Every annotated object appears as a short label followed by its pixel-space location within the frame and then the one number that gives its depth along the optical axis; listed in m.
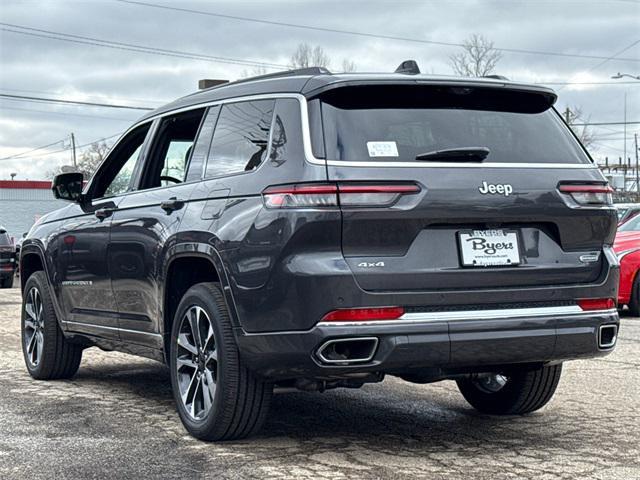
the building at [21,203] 65.88
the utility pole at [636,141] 81.74
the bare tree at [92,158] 95.83
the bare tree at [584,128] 59.28
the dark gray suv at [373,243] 5.00
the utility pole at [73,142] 94.75
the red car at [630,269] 14.05
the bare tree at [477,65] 52.25
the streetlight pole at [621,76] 37.38
